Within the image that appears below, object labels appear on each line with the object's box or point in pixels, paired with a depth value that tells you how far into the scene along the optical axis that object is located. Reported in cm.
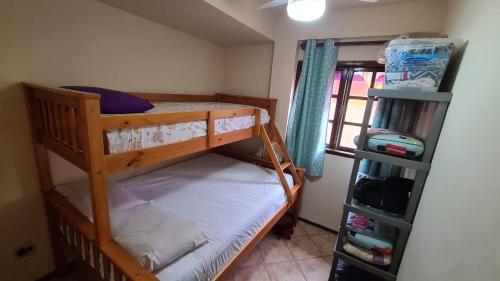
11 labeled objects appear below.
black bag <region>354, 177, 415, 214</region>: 145
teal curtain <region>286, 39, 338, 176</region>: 220
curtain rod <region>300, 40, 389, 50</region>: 202
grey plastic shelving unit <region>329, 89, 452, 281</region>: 121
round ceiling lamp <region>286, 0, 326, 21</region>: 117
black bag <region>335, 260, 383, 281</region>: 171
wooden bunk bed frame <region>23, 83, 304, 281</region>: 93
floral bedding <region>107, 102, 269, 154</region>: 102
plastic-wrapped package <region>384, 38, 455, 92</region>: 118
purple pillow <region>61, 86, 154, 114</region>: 107
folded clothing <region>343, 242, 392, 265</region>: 146
